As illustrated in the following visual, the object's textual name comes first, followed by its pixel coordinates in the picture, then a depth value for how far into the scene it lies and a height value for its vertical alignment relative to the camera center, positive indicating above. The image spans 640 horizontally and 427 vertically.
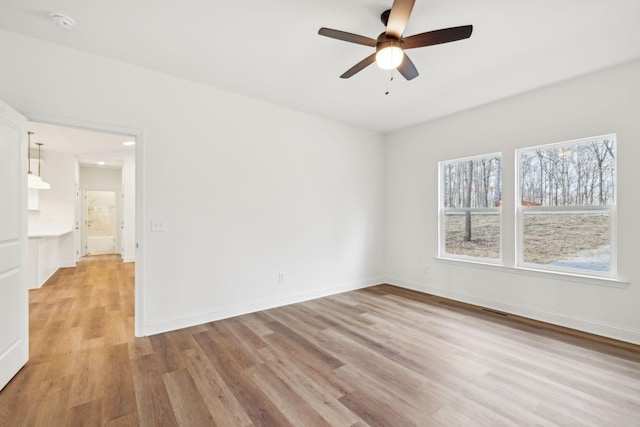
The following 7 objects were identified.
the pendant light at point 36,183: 5.31 +0.59
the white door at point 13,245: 2.07 -0.24
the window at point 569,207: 3.04 +0.09
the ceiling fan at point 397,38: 1.85 +1.28
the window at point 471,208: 3.92 +0.09
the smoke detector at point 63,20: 2.16 +1.52
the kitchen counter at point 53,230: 5.33 -0.34
